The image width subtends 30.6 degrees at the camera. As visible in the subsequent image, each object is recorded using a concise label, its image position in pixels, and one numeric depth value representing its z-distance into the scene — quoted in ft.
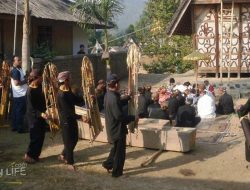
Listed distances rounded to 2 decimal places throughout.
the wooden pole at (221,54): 62.11
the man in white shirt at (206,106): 42.34
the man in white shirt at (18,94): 34.94
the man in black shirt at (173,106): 39.88
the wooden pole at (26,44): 41.63
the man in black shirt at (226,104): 43.93
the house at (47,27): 49.32
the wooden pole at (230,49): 58.95
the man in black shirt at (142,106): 39.05
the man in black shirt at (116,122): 25.04
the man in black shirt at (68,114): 26.58
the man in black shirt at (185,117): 36.22
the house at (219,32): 61.62
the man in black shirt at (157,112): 35.73
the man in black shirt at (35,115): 27.99
